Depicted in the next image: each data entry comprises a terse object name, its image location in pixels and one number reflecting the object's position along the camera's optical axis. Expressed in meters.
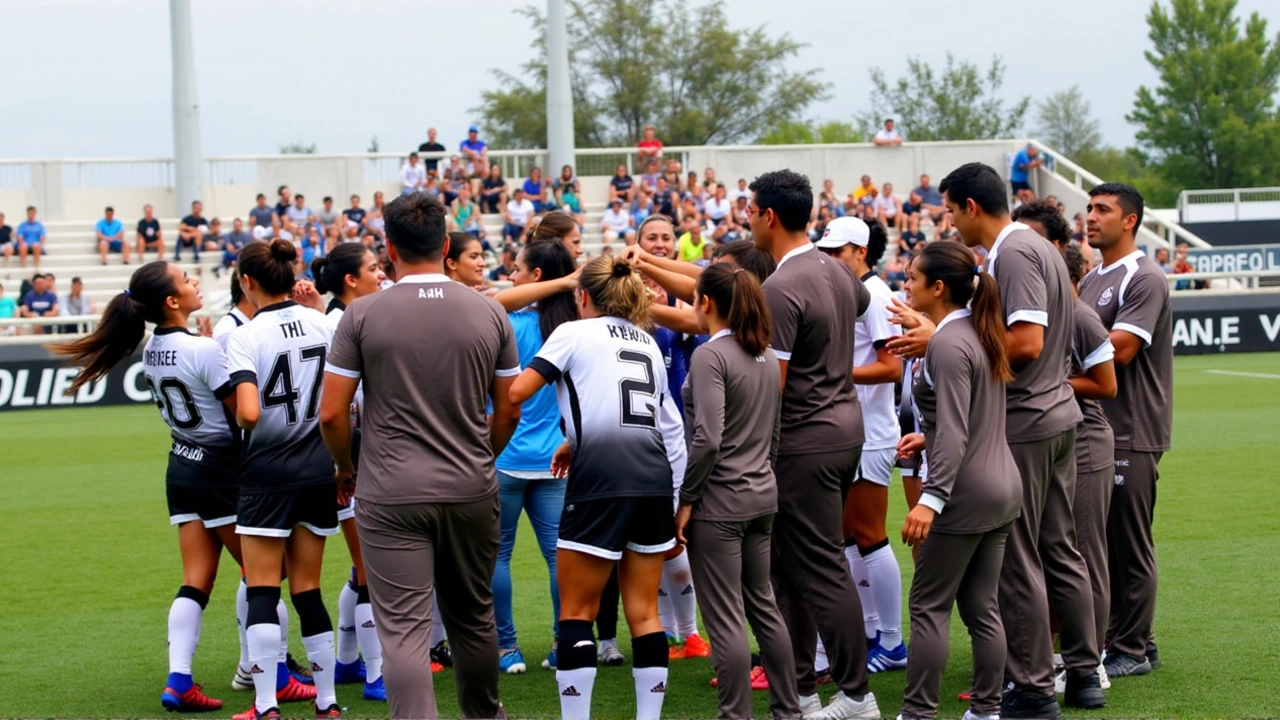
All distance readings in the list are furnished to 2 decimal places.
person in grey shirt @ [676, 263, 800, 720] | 5.41
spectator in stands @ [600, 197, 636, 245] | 31.05
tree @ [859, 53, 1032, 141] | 67.81
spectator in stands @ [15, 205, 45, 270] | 29.52
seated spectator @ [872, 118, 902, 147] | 36.34
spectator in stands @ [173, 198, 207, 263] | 29.66
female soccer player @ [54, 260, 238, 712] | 6.24
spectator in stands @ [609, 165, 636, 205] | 32.81
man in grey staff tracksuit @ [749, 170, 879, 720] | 5.86
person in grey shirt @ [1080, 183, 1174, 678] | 6.45
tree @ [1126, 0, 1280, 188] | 62.94
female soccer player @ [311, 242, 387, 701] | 6.48
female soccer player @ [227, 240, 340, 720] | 5.94
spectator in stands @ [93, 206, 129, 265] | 30.19
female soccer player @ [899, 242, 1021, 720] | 5.27
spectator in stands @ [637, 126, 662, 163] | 34.22
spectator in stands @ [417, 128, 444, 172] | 33.16
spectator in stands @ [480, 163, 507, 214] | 32.16
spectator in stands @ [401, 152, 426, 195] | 32.34
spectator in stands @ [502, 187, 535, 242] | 30.16
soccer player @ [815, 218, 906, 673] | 6.66
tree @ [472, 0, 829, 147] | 64.06
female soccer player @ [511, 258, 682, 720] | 5.45
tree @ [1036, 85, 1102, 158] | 86.44
